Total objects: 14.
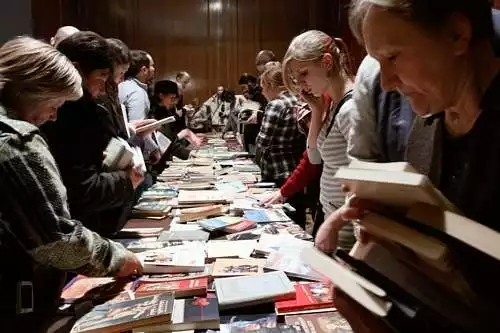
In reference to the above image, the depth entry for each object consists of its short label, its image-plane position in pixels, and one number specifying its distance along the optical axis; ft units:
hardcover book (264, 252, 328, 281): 5.81
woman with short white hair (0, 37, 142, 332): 4.72
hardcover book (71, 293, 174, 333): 4.58
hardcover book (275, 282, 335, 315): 5.02
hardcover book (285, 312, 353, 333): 4.59
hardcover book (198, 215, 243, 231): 7.98
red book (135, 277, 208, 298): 5.38
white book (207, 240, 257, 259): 6.78
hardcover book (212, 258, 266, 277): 6.02
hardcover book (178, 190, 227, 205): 9.61
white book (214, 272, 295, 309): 5.06
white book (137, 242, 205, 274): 6.15
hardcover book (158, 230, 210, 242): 7.53
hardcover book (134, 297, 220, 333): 4.64
